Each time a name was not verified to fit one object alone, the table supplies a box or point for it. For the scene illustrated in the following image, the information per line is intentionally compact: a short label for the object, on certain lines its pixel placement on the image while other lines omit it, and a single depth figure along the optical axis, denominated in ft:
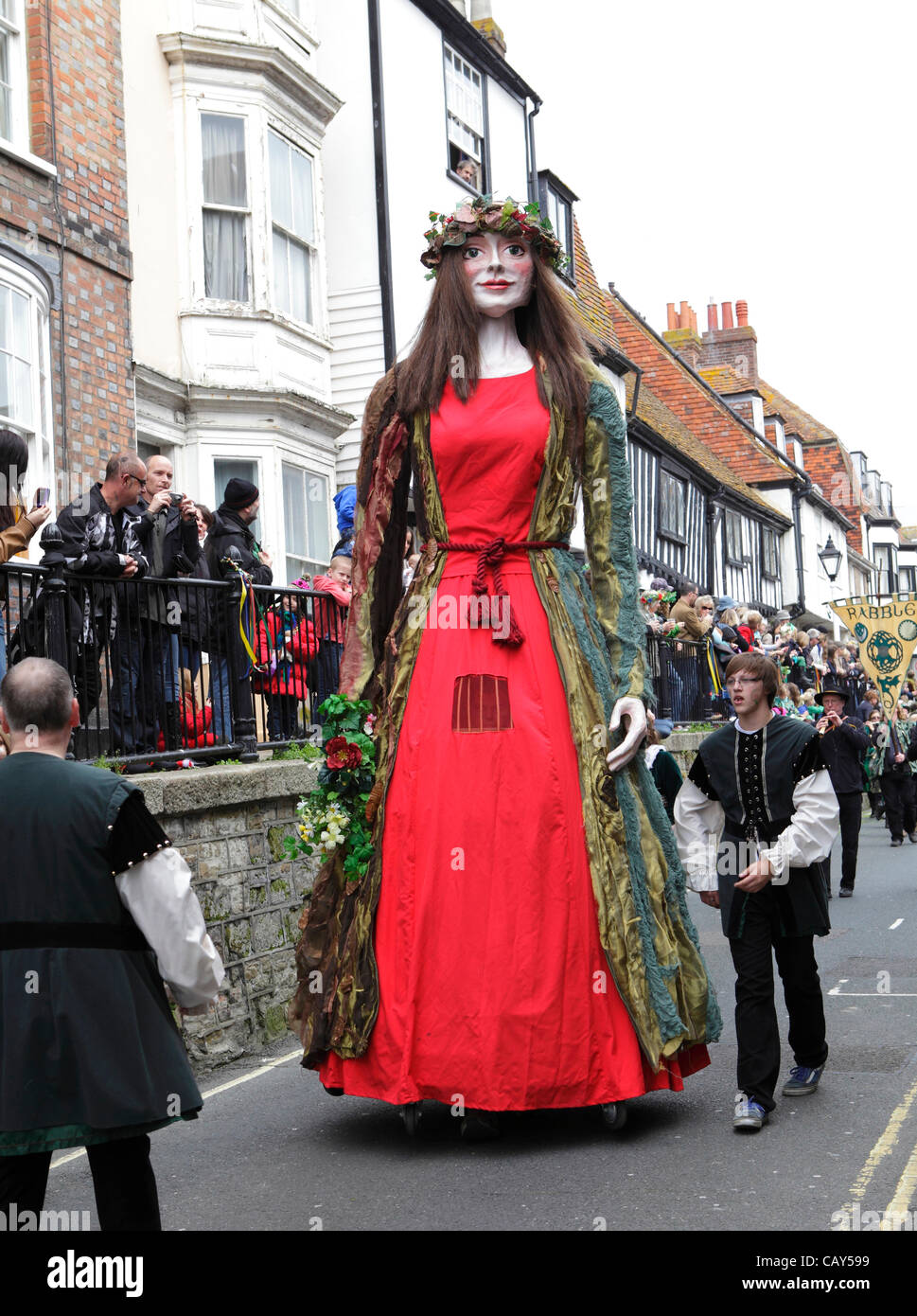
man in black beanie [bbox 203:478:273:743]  25.76
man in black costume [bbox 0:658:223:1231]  10.74
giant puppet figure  15.70
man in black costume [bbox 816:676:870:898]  43.42
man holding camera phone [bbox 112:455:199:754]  23.08
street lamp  100.92
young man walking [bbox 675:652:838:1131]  17.53
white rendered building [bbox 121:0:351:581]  46.26
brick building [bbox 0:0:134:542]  34.99
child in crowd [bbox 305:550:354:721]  29.71
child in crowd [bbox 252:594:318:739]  27.71
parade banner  66.95
